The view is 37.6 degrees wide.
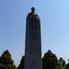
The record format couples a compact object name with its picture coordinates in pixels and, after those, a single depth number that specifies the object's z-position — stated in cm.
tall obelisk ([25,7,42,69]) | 1061
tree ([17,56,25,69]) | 2397
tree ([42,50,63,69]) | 2167
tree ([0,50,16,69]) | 2181
